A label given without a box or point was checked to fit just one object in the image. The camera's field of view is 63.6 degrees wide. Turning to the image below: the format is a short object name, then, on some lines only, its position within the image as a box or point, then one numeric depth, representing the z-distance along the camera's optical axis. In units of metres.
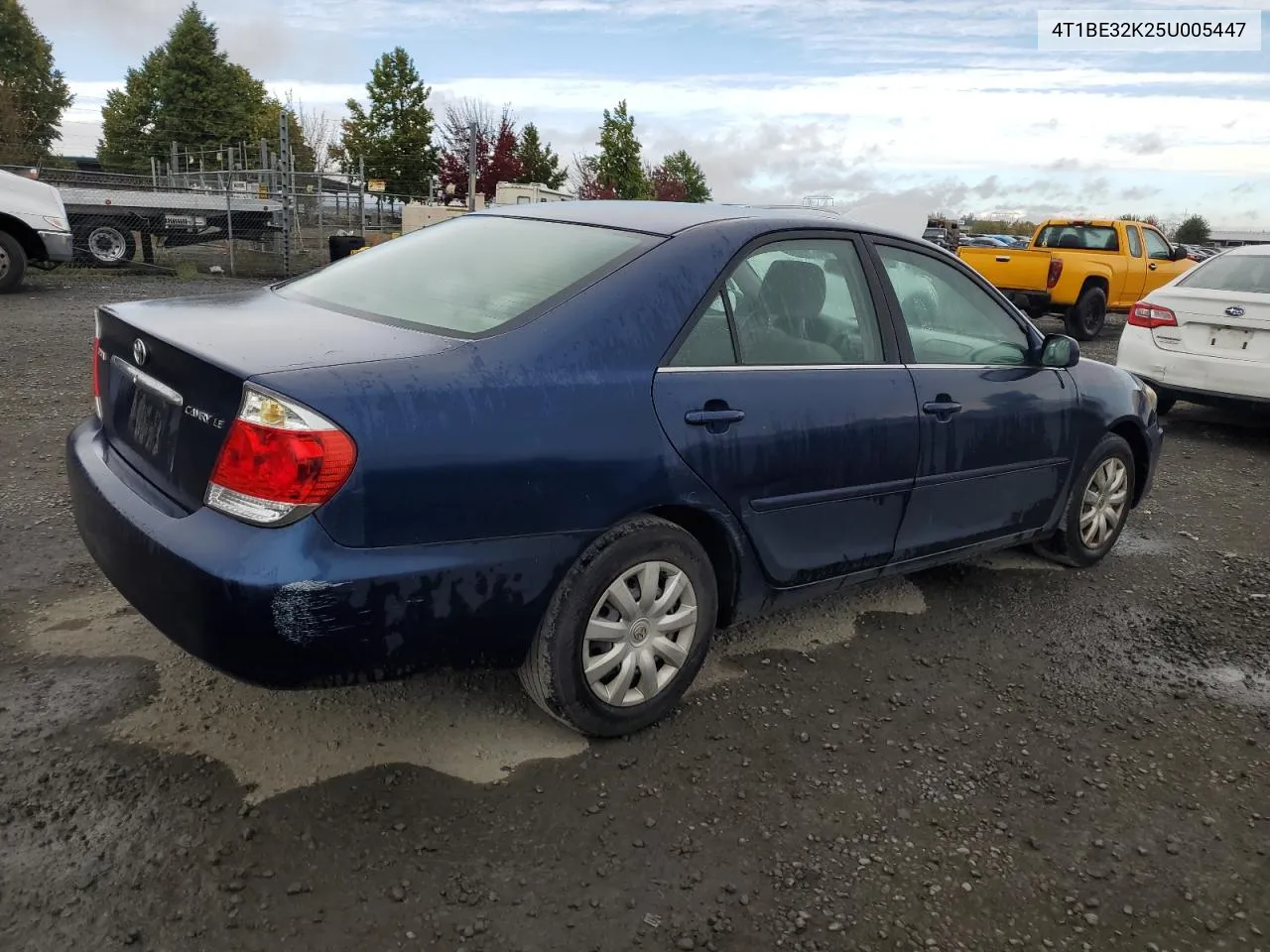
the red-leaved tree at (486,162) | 50.34
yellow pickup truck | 14.68
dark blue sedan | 2.38
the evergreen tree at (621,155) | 46.41
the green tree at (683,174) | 68.00
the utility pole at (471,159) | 20.81
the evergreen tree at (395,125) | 55.03
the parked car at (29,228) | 12.12
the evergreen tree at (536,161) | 54.72
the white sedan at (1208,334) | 7.25
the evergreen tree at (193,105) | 62.91
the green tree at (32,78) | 60.31
